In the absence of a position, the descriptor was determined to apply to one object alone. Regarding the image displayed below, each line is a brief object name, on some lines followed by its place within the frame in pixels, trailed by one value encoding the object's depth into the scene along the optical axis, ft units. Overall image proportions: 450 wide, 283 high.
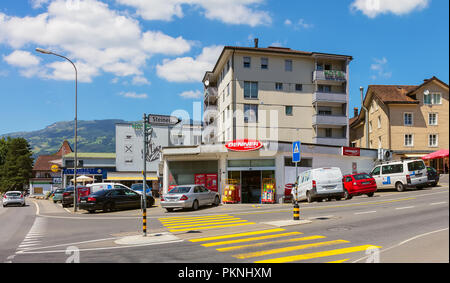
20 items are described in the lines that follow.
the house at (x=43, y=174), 265.54
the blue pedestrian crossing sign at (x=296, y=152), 53.98
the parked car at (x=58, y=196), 132.81
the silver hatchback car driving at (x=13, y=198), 125.59
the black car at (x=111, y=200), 81.20
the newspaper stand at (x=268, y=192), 93.76
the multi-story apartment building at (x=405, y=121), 144.46
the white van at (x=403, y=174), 89.51
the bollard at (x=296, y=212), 50.76
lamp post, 89.66
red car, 84.23
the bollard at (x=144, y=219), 41.81
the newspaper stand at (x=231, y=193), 93.86
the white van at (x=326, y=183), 78.69
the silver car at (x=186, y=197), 76.38
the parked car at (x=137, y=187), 126.77
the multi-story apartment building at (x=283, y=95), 144.46
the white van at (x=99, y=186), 106.63
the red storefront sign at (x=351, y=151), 111.86
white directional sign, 42.39
